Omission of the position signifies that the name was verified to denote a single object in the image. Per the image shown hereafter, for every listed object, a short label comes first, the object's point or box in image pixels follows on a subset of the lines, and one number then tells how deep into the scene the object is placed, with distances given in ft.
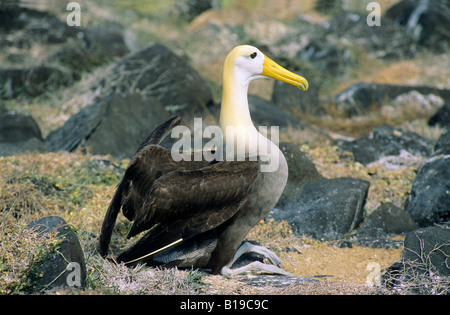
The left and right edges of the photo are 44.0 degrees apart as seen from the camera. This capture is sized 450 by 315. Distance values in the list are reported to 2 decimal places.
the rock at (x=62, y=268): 12.80
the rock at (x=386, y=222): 19.62
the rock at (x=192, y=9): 69.31
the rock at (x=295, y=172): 21.42
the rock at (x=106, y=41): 45.32
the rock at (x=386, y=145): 26.96
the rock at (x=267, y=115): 31.94
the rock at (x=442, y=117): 32.42
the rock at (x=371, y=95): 36.91
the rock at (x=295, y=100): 37.47
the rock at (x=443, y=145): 22.07
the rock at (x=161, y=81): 34.78
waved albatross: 14.19
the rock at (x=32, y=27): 51.37
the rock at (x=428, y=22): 50.60
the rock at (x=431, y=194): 20.02
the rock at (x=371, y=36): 51.06
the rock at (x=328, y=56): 47.91
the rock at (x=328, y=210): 19.45
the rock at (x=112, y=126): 26.84
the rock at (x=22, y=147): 25.91
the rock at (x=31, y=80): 39.45
